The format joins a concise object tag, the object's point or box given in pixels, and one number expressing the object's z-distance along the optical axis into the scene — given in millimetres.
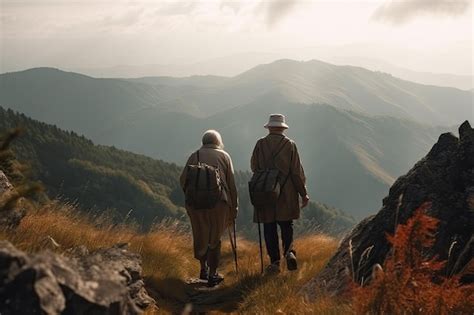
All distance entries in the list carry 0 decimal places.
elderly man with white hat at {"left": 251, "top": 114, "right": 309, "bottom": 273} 9508
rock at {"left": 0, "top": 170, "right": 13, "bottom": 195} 8595
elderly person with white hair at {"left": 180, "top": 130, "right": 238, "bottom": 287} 9156
